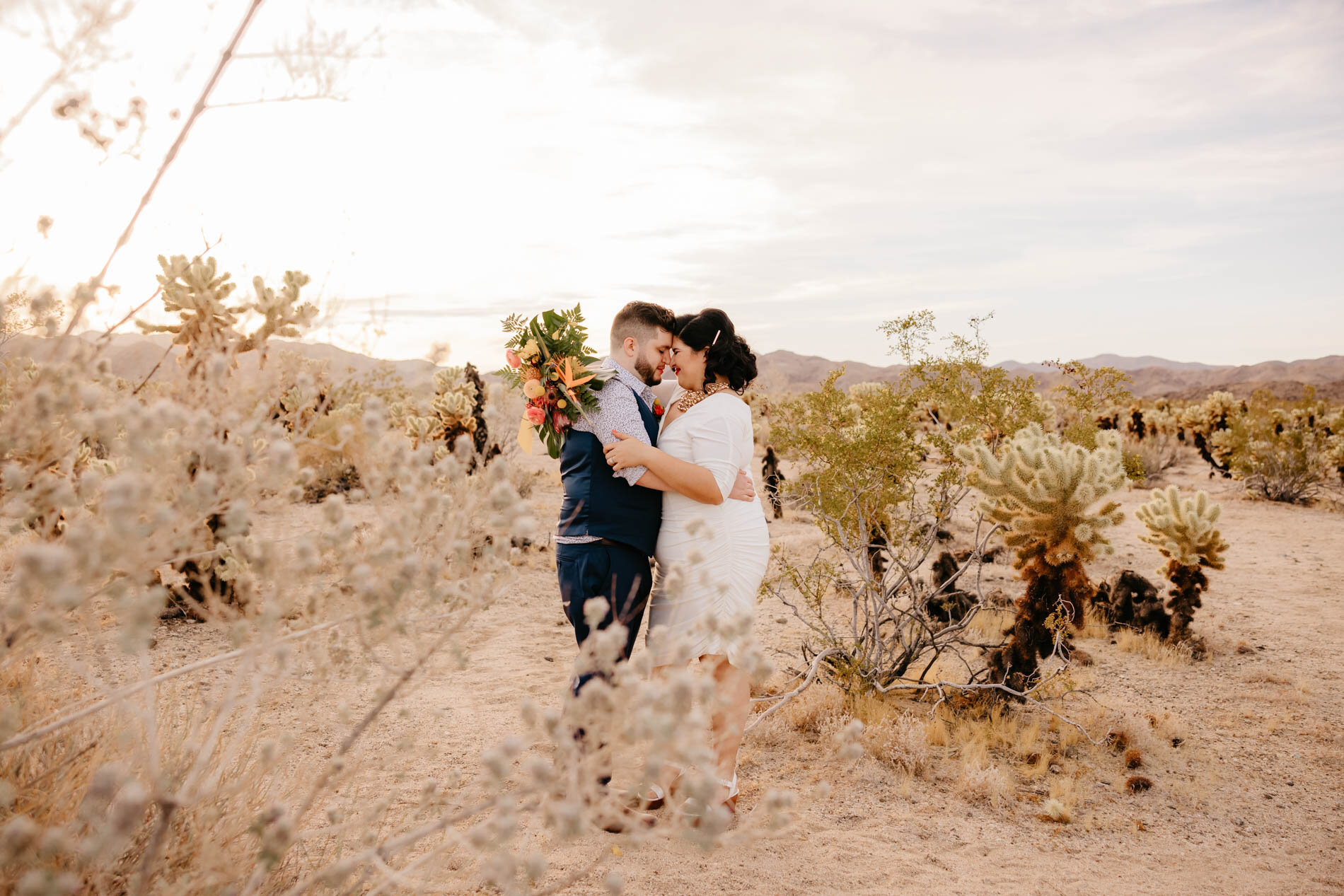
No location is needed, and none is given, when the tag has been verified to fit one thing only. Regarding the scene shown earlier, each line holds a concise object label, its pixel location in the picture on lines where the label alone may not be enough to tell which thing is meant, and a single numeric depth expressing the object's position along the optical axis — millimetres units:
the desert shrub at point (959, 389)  5625
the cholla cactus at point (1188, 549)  6660
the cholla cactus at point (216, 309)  2633
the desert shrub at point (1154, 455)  17875
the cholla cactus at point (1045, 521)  5012
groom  3338
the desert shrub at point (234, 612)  1301
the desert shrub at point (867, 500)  5285
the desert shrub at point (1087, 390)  7094
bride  3295
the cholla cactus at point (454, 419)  10273
